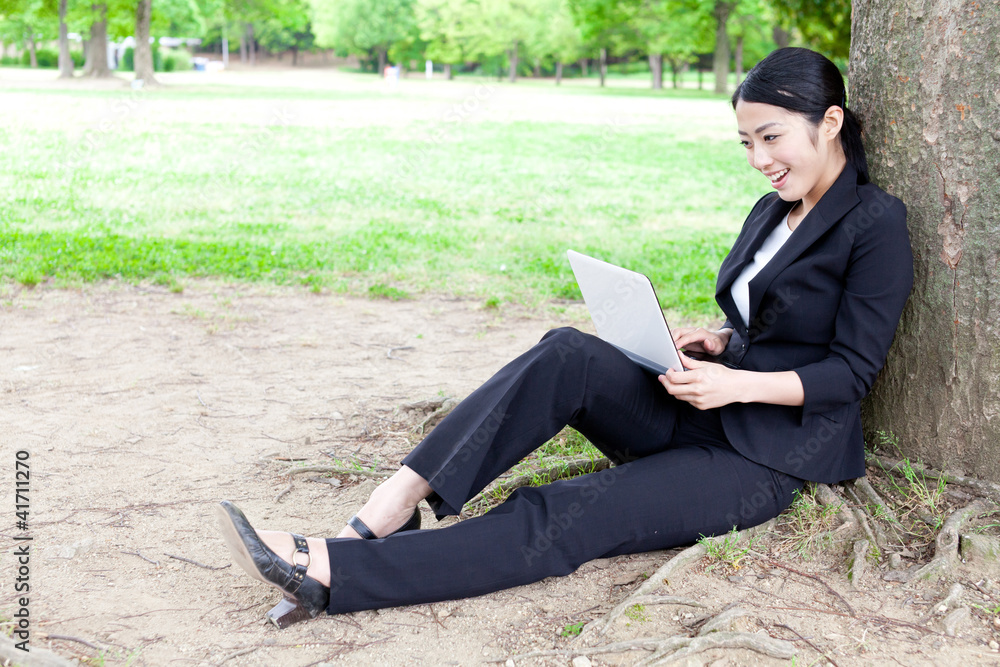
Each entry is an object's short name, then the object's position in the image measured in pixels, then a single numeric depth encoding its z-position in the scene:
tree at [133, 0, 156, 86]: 31.73
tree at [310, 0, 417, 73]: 61.88
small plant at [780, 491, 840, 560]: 2.79
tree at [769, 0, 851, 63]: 12.94
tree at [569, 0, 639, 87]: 39.59
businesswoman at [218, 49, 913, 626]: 2.45
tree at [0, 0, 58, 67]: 29.83
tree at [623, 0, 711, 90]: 41.00
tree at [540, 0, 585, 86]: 55.28
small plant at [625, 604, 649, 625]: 2.49
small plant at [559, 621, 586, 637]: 2.46
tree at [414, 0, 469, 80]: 58.16
